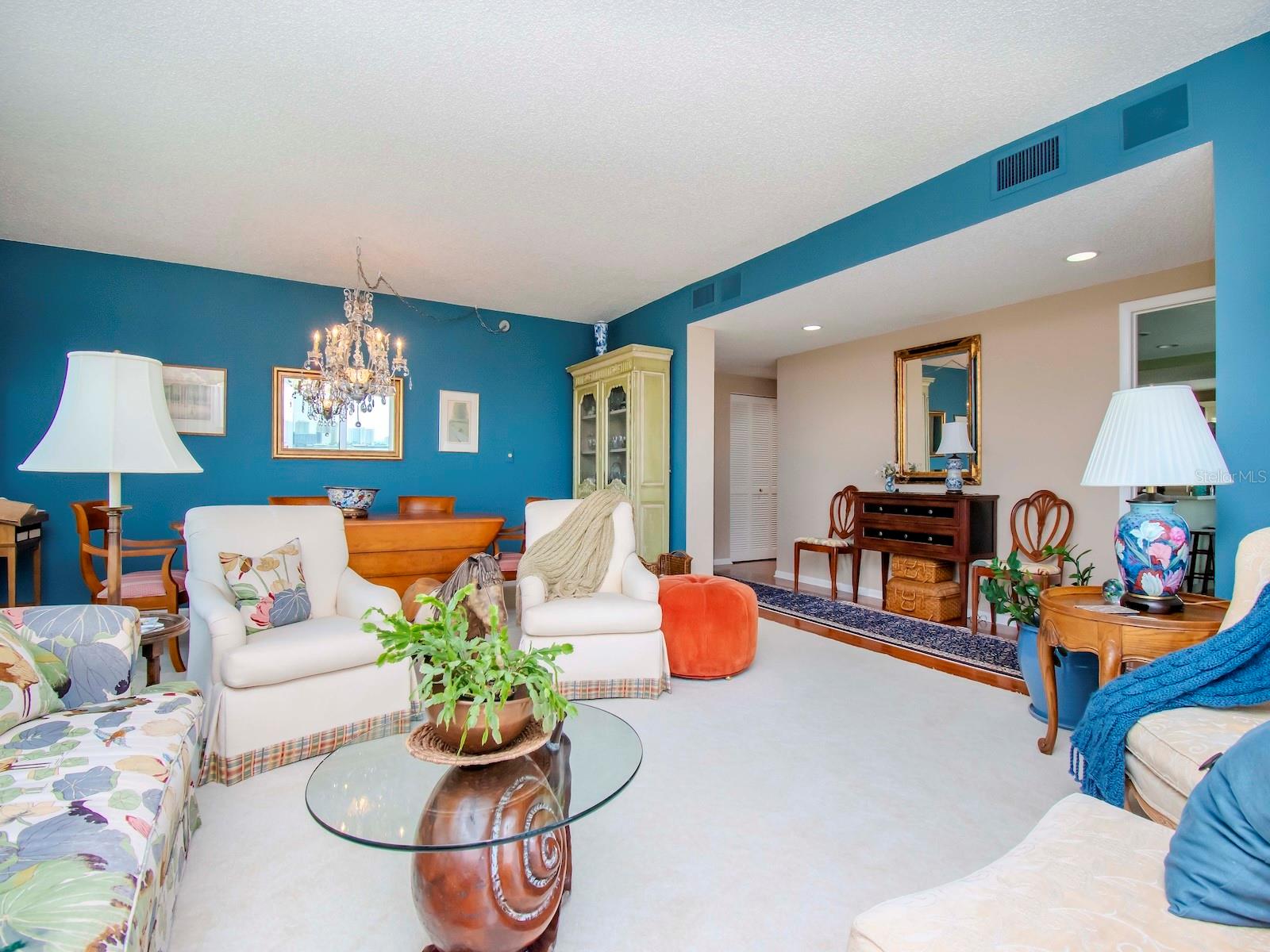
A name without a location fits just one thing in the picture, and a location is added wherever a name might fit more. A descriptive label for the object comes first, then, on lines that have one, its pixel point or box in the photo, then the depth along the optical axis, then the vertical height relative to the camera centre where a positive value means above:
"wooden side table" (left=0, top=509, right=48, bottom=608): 3.47 -0.36
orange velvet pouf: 3.31 -0.80
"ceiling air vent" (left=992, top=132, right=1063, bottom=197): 2.79 +1.36
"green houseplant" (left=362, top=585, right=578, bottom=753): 1.29 -0.42
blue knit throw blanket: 1.62 -0.56
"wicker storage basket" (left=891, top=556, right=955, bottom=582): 4.74 -0.72
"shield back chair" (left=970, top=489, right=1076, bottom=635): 4.17 -0.40
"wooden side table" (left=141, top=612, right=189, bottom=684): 2.10 -0.53
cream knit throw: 3.41 -0.43
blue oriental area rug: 3.69 -1.06
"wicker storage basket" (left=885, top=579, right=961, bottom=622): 4.63 -0.93
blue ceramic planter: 2.62 -0.86
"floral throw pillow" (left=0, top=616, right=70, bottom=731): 1.56 -0.51
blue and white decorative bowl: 4.06 -0.15
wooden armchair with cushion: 3.21 -0.54
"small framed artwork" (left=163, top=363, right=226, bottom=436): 4.67 +0.58
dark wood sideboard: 4.48 -0.39
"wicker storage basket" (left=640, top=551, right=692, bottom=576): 4.96 -0.70
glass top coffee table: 1.21 -0.66
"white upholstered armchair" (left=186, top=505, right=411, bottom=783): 2.26 -0.68
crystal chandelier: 4.11 +0.67
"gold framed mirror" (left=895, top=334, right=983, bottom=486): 4.84 +0.56
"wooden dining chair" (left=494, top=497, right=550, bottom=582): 4.51 -0.59
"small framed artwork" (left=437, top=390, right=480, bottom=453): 5.66 +0.46
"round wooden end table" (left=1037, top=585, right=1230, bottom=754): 1.93 -0.49
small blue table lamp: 4.73 +0.18
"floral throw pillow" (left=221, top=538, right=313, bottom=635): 2.54 -0.45
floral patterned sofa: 0.96 -0.62
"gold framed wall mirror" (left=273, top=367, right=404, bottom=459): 5.04 +0.36
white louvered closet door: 7.67 -0.05
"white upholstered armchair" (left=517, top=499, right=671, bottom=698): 3.02 -0.77
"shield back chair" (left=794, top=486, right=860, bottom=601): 5.48 -0.57
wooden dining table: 3.84 -0.42
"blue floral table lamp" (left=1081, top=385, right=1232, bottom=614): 2.06 +0.00
